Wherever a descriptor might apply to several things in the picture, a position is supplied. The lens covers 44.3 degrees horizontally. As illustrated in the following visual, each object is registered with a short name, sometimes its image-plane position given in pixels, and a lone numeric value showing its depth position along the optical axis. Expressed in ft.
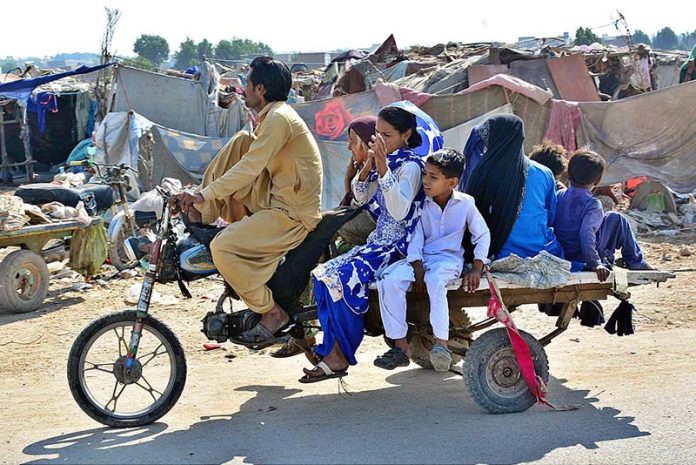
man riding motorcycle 15.69
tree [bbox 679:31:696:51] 347.36
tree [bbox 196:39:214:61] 316.36
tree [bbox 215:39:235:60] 309.22
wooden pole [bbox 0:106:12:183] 70.85
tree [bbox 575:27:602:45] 158.66
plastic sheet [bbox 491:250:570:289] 16.31
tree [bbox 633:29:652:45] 350.48
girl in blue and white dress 15.98
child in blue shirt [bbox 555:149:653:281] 17.38
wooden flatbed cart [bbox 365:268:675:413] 16.21
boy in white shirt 15.71
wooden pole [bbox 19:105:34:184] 68.03
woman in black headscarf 16.88
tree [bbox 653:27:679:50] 390.89
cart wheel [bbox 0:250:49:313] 28.37
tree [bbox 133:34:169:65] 347.34
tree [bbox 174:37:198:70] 325.42
